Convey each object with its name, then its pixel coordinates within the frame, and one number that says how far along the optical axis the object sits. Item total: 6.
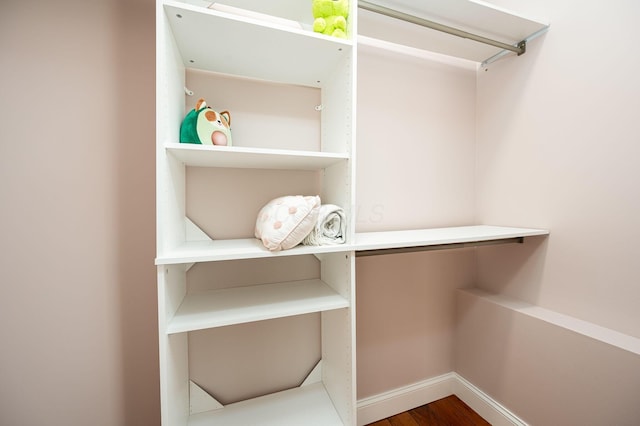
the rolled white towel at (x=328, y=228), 0.90
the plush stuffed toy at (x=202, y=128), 0.88
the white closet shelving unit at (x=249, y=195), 0.76
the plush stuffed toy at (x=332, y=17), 0.90
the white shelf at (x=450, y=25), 1.10
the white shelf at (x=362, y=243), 0.76
